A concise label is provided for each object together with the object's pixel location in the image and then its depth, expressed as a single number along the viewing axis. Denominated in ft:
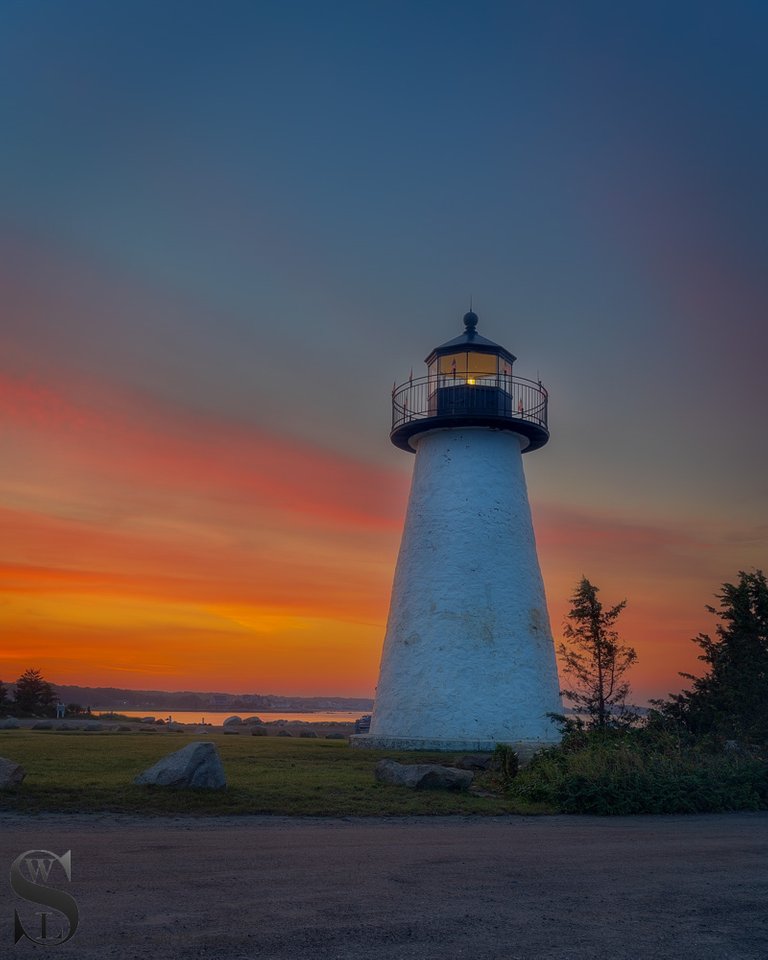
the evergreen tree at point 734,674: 77.92
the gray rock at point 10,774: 45.78
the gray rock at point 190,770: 48.62
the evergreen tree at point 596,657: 92.58
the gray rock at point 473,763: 70.74
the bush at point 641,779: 52.60
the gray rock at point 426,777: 55.67
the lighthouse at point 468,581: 90.12
